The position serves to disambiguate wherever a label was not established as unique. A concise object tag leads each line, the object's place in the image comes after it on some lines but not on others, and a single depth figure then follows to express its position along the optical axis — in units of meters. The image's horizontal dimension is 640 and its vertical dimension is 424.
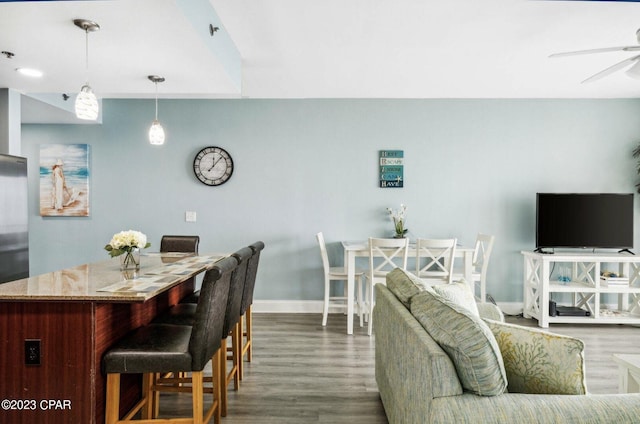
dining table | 4.37
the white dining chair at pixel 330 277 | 4.52
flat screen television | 4.70
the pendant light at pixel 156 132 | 3.47
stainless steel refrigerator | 3.54
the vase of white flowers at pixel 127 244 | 2.69
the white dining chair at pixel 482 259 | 4.59
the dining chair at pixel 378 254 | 4.12
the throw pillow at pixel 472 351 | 1.47
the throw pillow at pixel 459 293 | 2.23
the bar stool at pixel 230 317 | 2.50
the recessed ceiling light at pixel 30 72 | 3.23
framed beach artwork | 5.09
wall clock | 5.11
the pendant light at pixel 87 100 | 2.40
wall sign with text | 5.11
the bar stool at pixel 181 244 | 3.94
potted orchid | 5.04
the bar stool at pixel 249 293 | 3.04
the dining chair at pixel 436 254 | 4.07
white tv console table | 4.46
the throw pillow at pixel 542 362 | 1.55
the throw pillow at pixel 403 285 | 2.12
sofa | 1.38
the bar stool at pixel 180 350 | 1.95
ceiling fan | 2.64
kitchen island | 1.92
